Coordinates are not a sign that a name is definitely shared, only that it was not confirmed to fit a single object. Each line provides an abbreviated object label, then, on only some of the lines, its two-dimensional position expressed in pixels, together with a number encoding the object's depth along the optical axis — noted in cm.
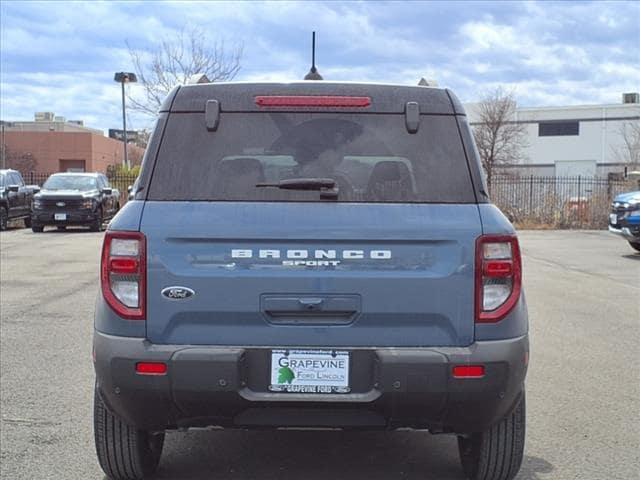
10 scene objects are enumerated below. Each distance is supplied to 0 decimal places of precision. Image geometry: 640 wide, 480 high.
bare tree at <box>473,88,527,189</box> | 5521
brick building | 5278
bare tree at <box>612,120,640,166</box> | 3538
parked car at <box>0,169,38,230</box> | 2355
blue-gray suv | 340
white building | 7625
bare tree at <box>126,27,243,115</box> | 2792
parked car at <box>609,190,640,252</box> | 1619
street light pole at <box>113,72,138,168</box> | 3325
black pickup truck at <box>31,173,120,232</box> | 2269
